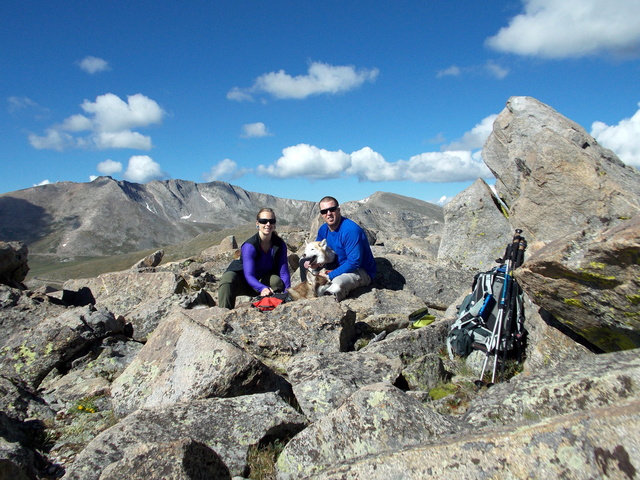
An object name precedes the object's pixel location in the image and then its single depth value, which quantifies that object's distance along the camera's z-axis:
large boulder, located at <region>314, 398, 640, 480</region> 2.38
